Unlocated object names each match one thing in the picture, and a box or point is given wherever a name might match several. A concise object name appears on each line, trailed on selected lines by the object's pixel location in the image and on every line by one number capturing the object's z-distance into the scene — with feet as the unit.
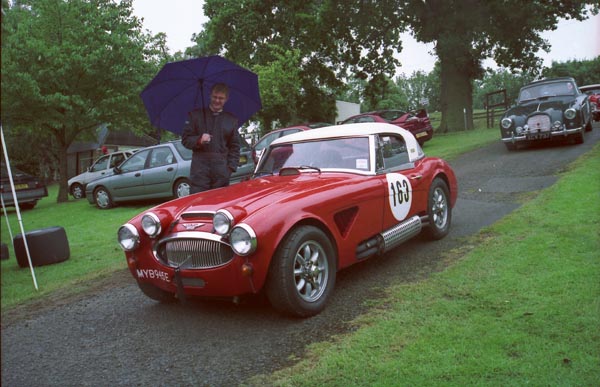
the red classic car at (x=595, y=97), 68.75
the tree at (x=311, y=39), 86.28
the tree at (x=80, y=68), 51.85
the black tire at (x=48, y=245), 22.51
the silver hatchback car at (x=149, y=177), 41.91
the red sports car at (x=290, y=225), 12.64
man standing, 19.12
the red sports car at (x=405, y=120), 60.80
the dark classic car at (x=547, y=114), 41.24
